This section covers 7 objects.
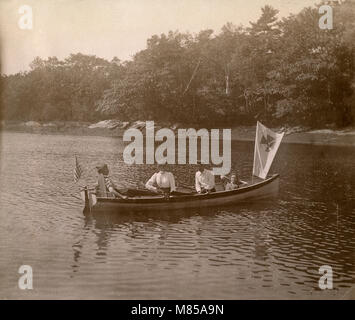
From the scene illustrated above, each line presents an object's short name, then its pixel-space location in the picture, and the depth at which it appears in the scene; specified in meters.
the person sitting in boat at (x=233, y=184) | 22.47
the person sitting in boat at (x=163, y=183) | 20.19
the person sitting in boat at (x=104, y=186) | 19.28
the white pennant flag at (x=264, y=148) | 22.86
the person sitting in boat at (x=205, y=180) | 21.20
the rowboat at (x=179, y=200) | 19.06
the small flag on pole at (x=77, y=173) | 19.03
